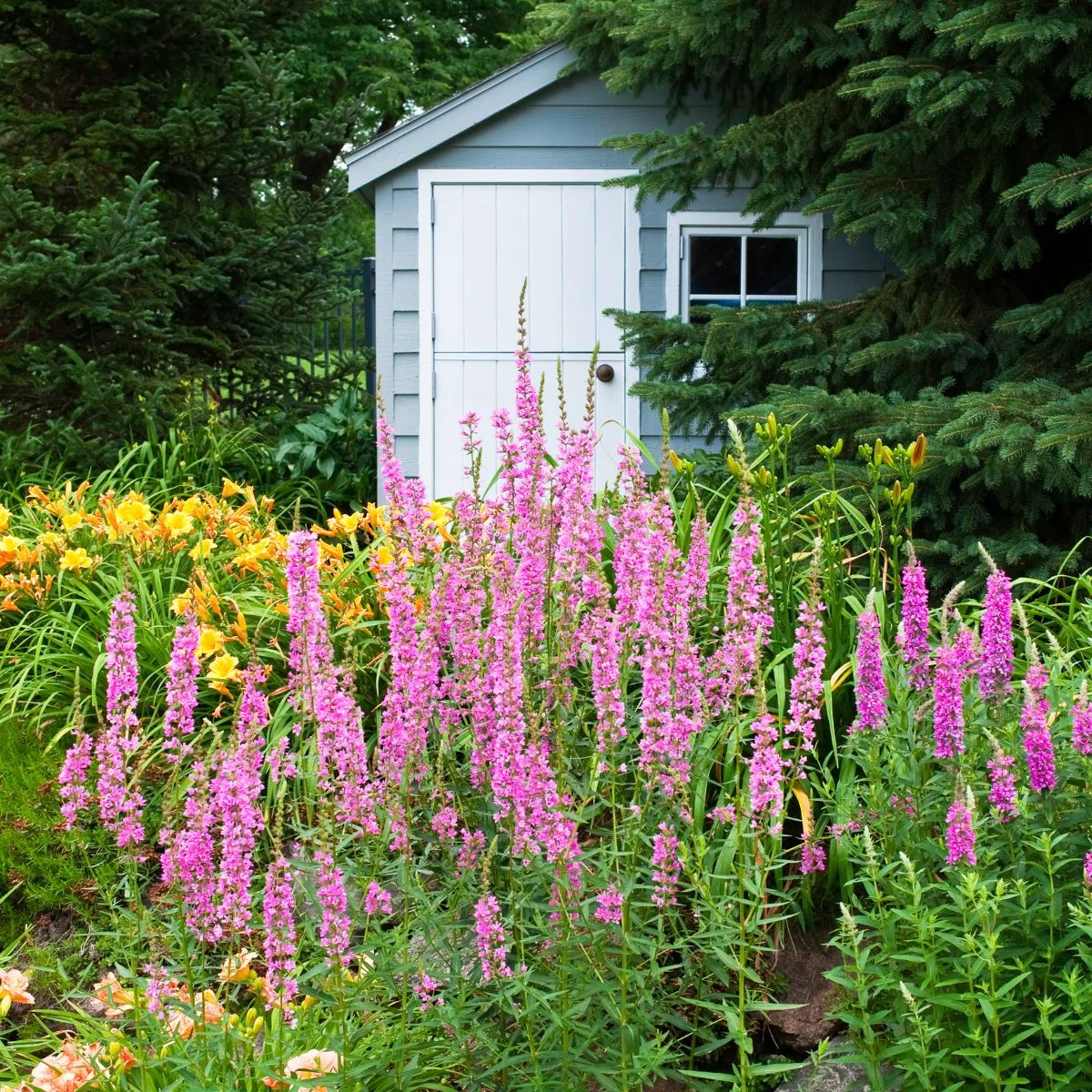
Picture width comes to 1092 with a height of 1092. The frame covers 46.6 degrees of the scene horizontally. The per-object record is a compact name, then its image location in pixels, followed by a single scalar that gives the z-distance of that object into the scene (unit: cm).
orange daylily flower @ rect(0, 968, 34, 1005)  285
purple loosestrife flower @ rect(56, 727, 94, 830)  226
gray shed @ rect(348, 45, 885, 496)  758
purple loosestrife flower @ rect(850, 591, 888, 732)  240
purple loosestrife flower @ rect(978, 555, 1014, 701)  248
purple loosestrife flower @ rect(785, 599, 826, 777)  219
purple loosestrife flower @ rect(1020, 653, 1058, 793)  228
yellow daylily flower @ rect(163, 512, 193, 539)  478
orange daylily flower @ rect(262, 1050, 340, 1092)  213
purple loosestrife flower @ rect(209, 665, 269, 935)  207
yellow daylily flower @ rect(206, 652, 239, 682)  362
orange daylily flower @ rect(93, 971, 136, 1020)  241
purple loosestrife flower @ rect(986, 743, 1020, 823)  222
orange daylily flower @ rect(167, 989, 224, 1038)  228
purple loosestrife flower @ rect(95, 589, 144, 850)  214
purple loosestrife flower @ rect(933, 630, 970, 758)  237
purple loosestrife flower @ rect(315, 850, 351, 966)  202
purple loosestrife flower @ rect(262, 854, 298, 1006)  205
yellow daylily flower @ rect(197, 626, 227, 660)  380
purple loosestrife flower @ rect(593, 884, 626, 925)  210
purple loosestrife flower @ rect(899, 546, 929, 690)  257
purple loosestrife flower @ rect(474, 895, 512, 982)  208
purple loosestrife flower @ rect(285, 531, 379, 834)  215
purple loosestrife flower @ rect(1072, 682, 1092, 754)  228
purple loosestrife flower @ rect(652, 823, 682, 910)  216
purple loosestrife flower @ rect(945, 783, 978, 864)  214
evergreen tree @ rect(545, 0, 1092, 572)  494
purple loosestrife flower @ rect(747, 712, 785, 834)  211
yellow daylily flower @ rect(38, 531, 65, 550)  503
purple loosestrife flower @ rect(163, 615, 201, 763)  213
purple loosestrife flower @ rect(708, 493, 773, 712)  219
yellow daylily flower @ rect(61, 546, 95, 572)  464
